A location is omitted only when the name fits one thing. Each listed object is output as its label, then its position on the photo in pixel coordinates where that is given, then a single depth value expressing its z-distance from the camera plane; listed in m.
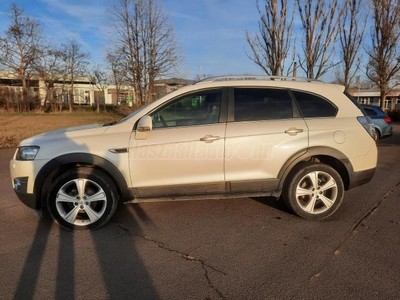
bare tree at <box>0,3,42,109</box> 34.84
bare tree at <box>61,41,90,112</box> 41.00
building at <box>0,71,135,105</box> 37.22
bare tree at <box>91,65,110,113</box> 45.69
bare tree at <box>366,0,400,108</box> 17.69
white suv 3.59
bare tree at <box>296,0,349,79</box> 12.73
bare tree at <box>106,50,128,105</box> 20.36
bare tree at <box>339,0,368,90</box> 15.11
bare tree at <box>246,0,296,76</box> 12.62
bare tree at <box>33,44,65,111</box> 37.62
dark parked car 10.13
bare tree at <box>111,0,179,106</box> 19.42
